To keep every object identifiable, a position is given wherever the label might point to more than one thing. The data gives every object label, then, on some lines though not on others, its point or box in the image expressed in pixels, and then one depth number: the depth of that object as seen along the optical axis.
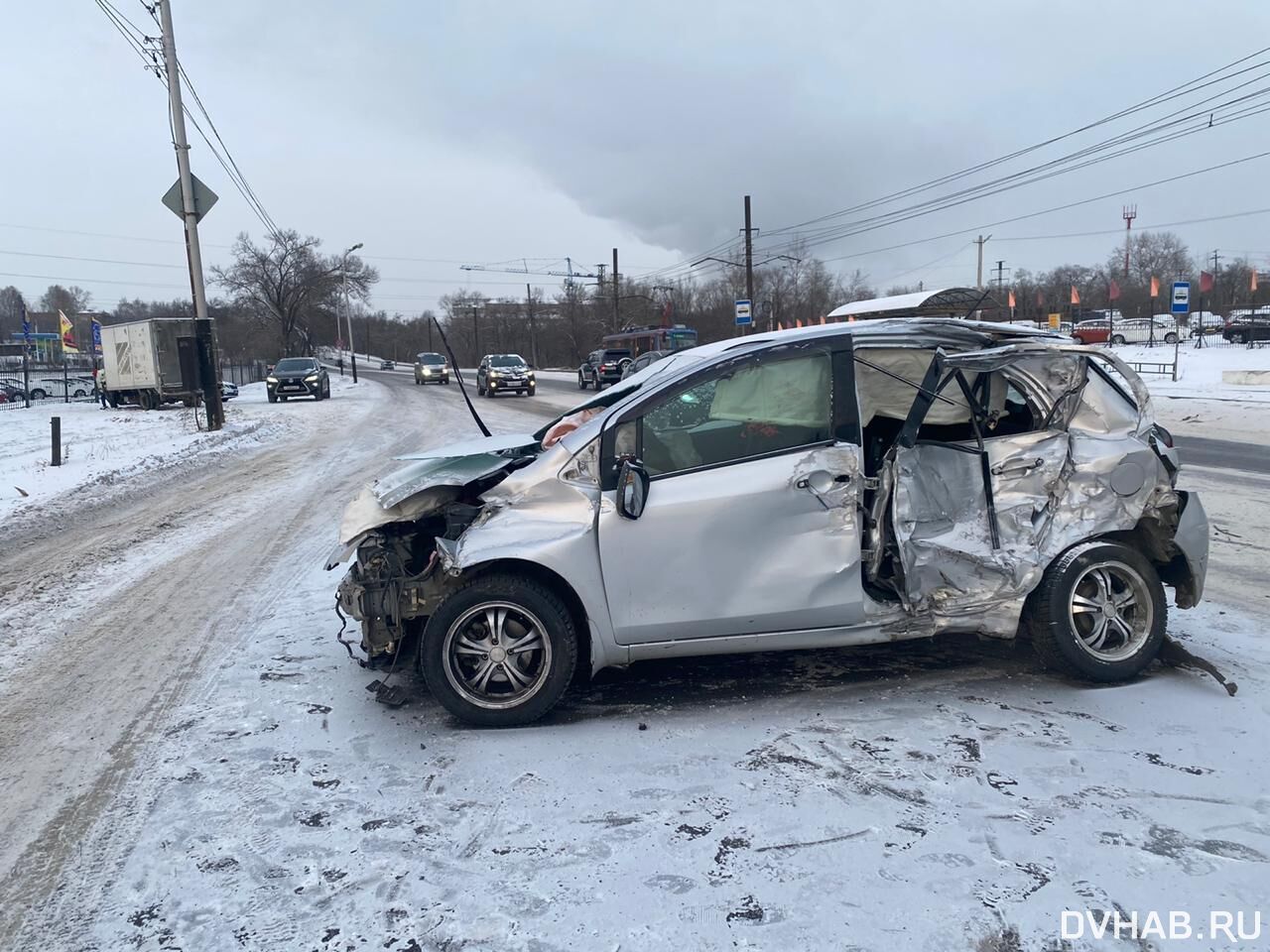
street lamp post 58.91
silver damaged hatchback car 4.01
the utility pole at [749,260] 41.41
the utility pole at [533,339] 82.93
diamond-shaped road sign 18.14
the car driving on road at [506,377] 32.19
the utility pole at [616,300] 62.17
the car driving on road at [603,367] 36.06
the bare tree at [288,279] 59.22
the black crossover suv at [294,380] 32.72
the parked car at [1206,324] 48.52
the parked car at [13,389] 35.72
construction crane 80.50
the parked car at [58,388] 40.65
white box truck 28.91
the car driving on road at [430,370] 44.81
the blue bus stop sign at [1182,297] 26.06
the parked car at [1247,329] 42.34
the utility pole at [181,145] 18.17
